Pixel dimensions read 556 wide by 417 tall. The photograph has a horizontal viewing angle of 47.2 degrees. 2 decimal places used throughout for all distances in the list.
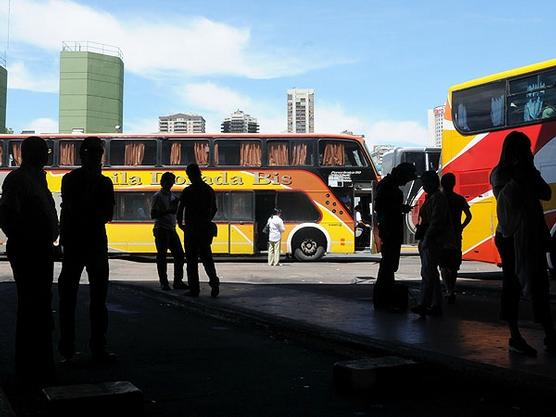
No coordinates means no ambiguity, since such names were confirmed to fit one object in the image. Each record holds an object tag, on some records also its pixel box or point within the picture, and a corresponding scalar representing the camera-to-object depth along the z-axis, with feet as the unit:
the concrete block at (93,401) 11.76
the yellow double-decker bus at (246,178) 65.57
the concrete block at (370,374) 13.93
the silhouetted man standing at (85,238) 17.17
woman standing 16.70
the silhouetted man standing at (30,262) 14.78
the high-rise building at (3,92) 202.16
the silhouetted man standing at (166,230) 32.22
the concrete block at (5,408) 11.78
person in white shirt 59.41
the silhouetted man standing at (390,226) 25.86
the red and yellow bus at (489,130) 37.65
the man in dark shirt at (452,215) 29.19
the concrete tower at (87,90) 196.85
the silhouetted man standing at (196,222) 29.45
